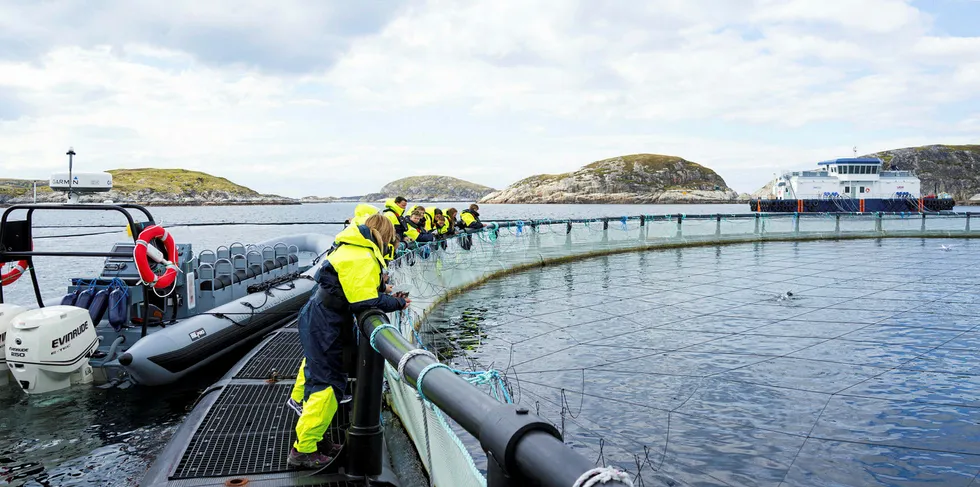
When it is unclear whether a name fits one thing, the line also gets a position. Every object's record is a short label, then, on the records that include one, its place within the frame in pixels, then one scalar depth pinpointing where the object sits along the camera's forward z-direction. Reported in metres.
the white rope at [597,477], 1.33
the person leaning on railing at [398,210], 12.77
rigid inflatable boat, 7.69
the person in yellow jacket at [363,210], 6.88
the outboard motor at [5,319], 7.84
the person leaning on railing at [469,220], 17.97
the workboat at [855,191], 60.34
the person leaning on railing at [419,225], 13.80
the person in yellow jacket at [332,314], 4.00
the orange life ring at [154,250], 8.31
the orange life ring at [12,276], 8.99
